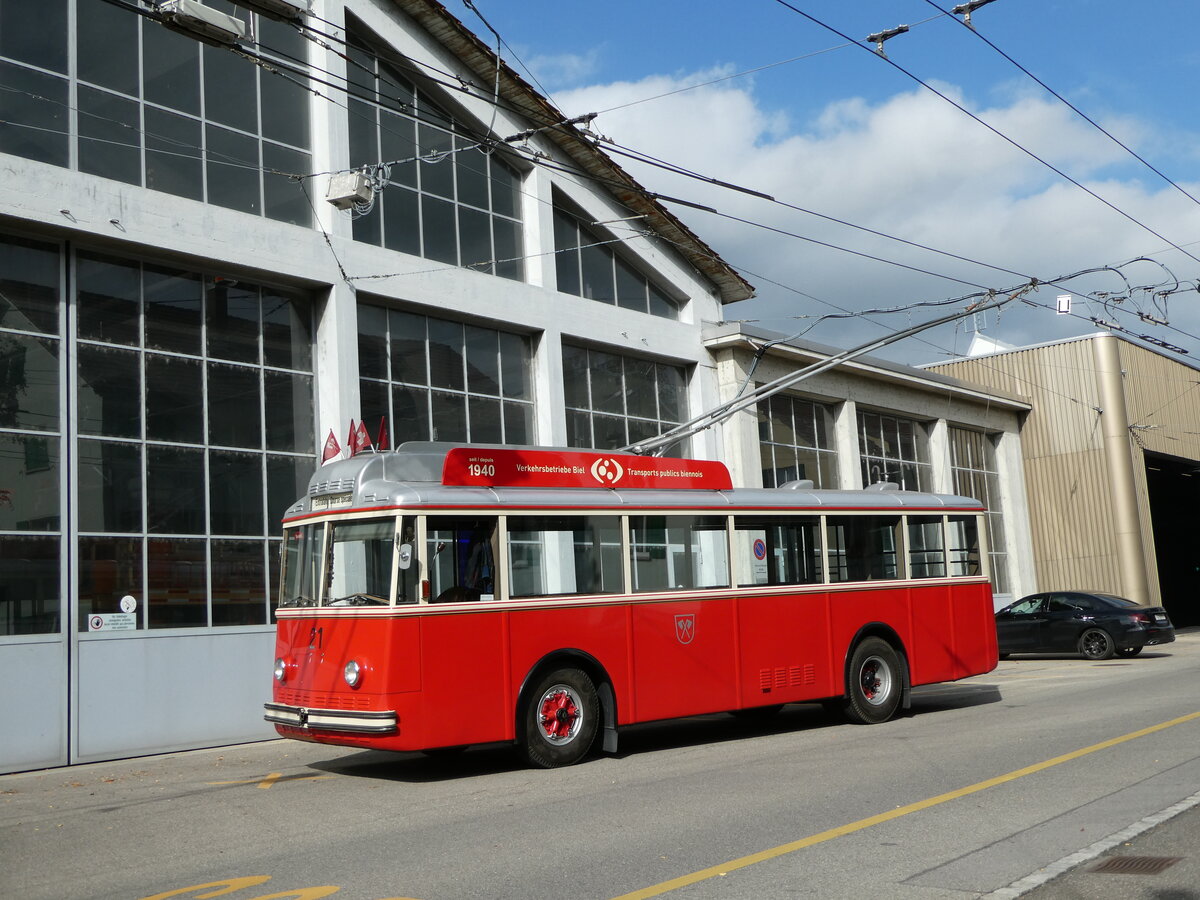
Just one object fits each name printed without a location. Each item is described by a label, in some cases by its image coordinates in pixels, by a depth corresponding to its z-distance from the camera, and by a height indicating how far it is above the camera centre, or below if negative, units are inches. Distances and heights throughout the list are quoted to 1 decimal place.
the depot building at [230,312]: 578.6 +178.9
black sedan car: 940.6 -45.3
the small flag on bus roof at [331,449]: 671.8 +90.6
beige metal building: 1380.4 +143.2
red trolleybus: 420.8 -1.2
